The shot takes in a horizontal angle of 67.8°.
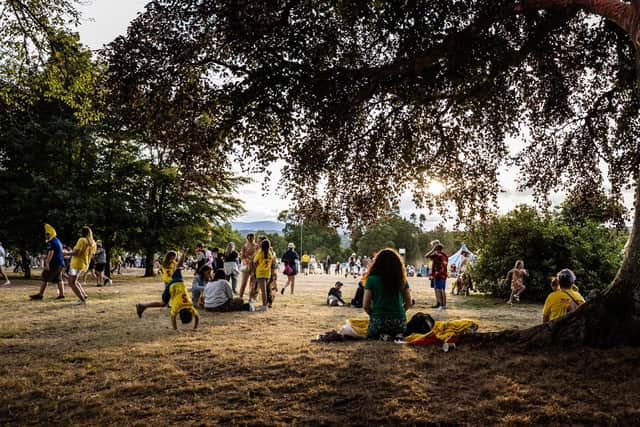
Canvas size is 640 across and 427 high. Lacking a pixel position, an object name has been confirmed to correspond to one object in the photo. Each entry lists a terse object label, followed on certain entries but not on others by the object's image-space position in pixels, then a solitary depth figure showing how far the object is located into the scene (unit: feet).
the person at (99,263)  74.05
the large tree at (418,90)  24.93
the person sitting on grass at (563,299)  26.25
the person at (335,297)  49.67
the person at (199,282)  42.14
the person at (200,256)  50.47
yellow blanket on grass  23.67
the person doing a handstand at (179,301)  28.91
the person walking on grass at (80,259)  43.78
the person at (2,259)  63.46
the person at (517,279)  57.41
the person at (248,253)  49.12
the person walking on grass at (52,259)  44.75
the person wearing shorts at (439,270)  47.44
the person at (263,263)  41.16
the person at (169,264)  38.29
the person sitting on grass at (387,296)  24.98
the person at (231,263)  51.16
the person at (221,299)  41.22
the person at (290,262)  62.75
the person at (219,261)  56.90
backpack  26.17
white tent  126.41
